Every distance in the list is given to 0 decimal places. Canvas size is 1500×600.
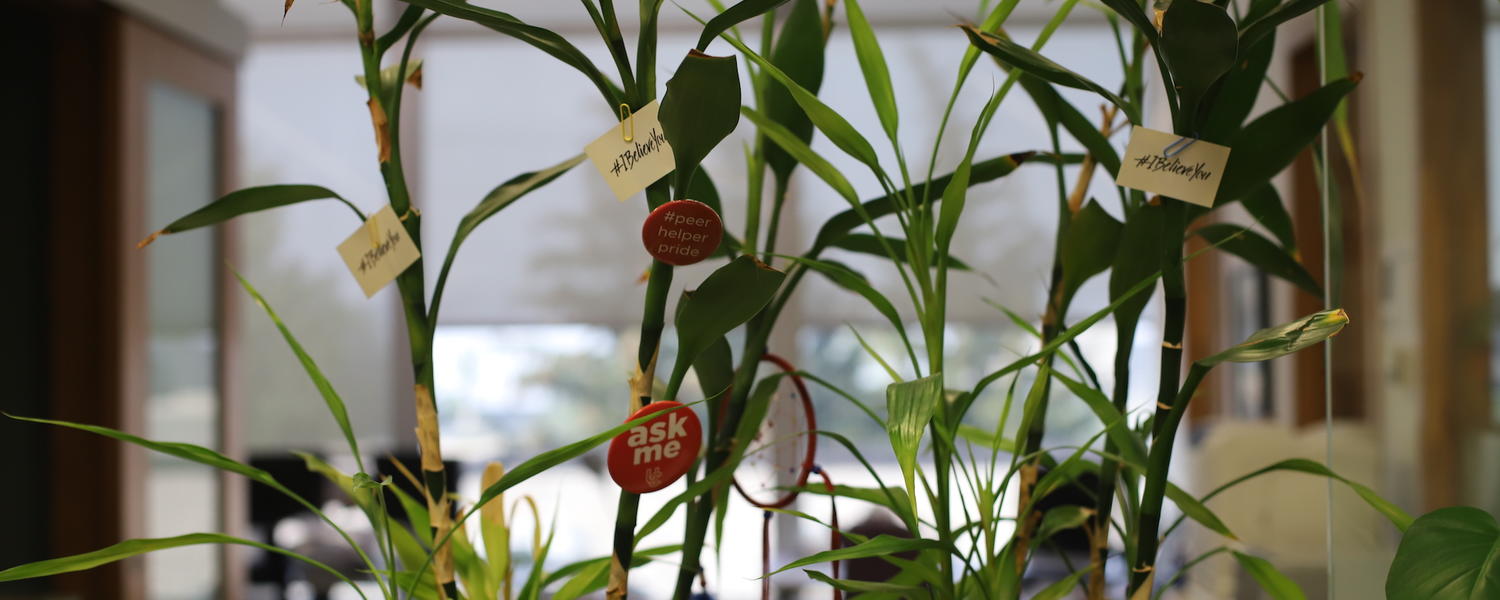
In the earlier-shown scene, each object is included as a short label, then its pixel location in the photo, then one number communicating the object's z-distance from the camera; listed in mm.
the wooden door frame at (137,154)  2812
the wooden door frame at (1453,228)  1081
